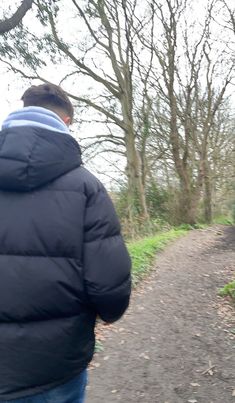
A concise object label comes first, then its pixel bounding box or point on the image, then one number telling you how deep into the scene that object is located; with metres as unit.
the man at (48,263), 1.61
